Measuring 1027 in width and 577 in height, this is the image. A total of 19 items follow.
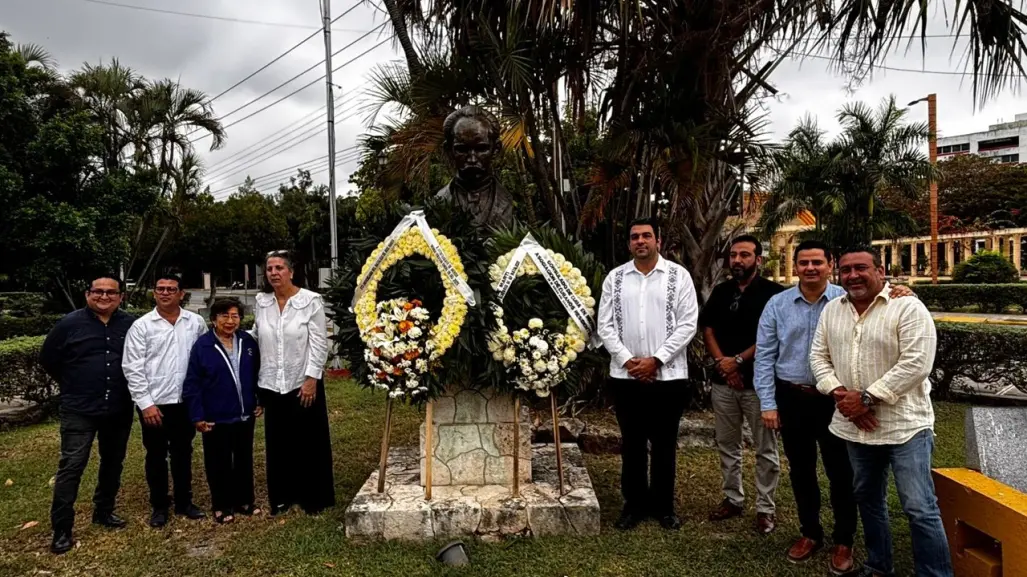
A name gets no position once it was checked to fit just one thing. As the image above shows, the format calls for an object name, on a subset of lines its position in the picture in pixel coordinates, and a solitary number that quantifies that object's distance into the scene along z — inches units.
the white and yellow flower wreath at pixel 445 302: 143.1
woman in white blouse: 158.2
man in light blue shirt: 127.3
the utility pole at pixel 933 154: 768.0
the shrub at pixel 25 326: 443.2
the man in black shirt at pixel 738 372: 146.9
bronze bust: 161.3
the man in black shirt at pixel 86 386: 147.2
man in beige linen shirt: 105.7
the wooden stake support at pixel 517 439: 150.3
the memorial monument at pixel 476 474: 145.2
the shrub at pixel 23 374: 269.6
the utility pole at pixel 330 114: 444.5
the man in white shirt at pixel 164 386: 152.2
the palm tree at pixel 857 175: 698.2
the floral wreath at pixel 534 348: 145.2
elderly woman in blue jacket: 154.9
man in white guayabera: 142.6
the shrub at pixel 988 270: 863.7
